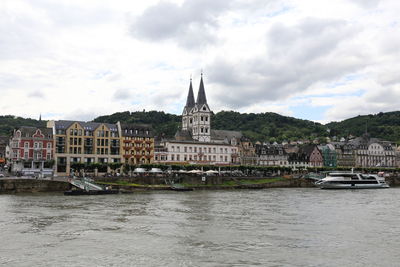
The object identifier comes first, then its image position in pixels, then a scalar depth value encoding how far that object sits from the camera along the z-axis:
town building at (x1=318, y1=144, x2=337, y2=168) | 182.48
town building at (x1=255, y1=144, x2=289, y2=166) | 166.75
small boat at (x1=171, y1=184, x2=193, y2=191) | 83.68
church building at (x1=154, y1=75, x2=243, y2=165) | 131.12
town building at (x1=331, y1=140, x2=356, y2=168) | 189.88
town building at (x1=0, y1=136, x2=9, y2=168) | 144.88
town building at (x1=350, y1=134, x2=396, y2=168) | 192.88
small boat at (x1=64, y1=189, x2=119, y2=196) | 71.25
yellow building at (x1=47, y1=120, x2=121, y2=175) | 108.62
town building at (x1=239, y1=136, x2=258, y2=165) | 158.75
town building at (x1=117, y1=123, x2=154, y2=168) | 118.06
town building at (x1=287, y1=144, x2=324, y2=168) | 170.50
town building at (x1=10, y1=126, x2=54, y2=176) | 103.69
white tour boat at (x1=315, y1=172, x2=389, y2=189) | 100.88
